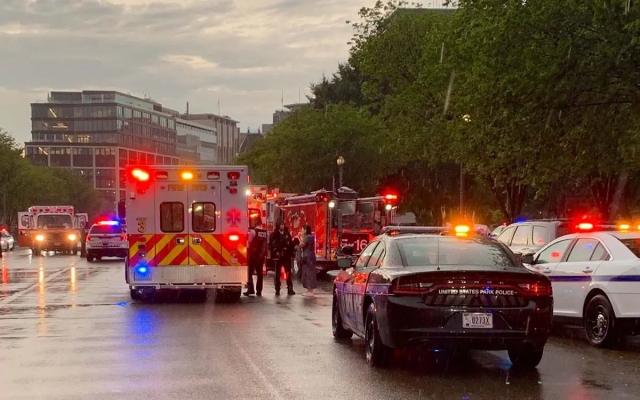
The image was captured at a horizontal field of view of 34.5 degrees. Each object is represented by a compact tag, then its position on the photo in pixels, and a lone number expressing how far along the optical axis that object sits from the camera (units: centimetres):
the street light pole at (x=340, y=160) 4372
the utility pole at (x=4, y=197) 10403
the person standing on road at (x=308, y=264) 2353
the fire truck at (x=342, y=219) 2948
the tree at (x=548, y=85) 2223
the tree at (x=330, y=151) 5762
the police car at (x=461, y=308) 1057
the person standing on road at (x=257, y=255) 2319
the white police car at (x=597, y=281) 1281
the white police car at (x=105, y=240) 4503
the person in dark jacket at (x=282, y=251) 2394
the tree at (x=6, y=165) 10344
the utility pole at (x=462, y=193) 4591
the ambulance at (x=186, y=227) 2081
